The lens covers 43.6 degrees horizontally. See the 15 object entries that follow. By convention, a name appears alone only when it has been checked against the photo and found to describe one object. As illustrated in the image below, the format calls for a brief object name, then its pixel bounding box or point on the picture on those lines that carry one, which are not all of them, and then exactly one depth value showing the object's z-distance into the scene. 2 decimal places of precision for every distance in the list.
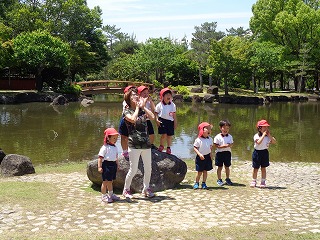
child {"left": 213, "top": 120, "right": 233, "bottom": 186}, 7.82
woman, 6.55
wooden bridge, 41.34
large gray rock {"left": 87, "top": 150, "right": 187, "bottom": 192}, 7.11
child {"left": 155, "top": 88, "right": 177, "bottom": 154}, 7.88
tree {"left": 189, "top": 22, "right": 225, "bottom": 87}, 48.59
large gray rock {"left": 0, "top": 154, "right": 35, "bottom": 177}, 9.27
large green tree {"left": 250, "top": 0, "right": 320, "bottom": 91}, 44.25
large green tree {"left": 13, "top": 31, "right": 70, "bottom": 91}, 36.66
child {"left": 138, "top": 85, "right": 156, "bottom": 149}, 6.91
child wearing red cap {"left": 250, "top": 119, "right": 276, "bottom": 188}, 7.79
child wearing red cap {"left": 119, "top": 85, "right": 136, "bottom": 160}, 6.96
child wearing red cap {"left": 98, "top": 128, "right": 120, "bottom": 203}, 6.42
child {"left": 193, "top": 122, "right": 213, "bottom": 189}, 7.44
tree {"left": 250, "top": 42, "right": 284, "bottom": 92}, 41.16
